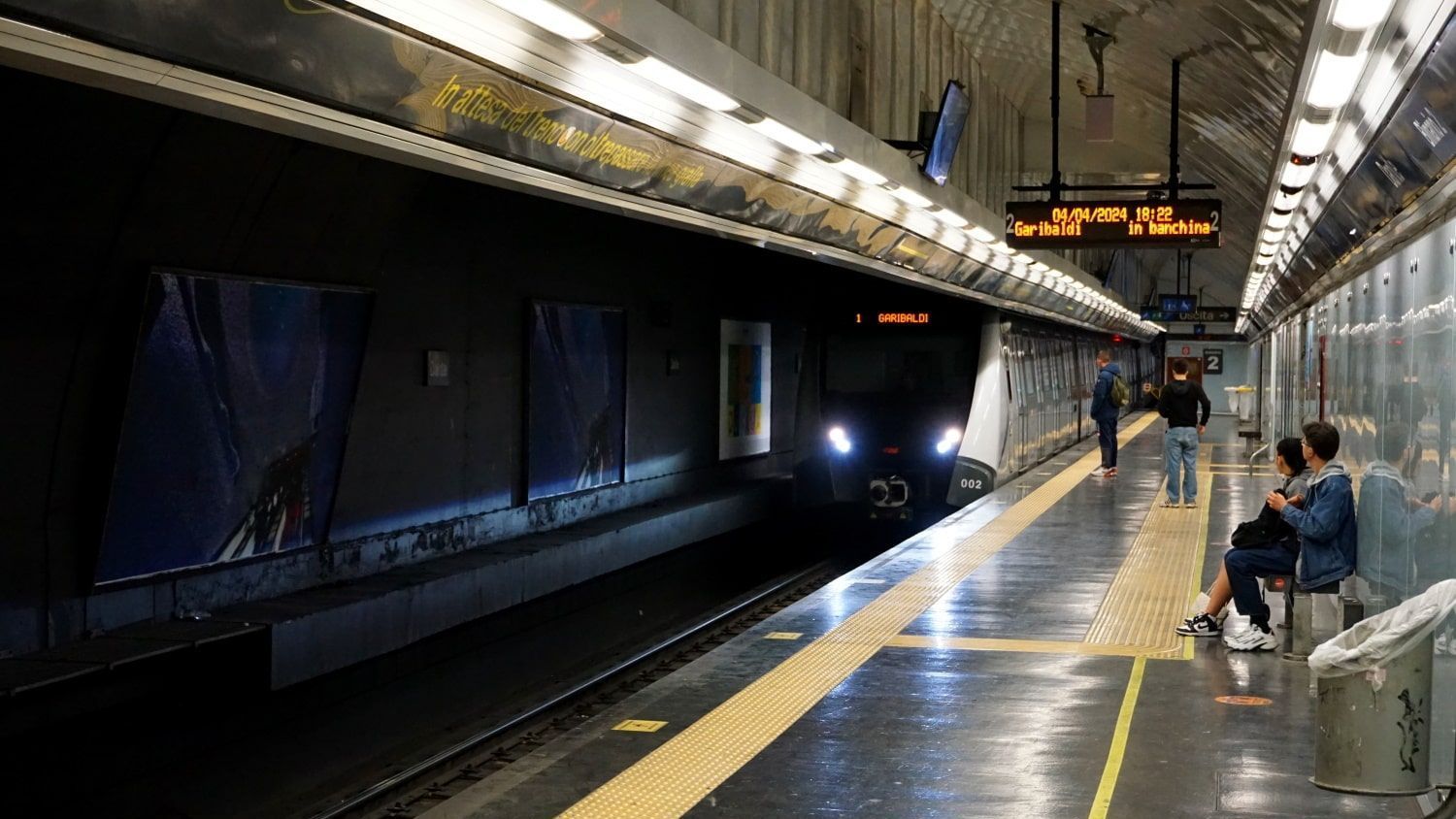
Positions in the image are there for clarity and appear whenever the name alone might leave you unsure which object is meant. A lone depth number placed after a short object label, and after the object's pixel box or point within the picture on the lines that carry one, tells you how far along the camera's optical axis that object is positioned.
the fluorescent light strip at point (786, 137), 7.47
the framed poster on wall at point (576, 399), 11.94
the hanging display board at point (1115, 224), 13.54
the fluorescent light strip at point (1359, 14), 4.36
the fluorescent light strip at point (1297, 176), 7.94
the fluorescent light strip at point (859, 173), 9.30
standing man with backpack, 17.50
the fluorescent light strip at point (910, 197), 11.11
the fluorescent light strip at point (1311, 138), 6.57
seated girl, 7.42
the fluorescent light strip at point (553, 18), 4.86
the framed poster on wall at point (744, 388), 16.59
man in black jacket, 14.08
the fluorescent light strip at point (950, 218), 13.00
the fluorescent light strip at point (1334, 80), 5.17
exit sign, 42.38
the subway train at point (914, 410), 15.70
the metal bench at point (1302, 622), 6.99
